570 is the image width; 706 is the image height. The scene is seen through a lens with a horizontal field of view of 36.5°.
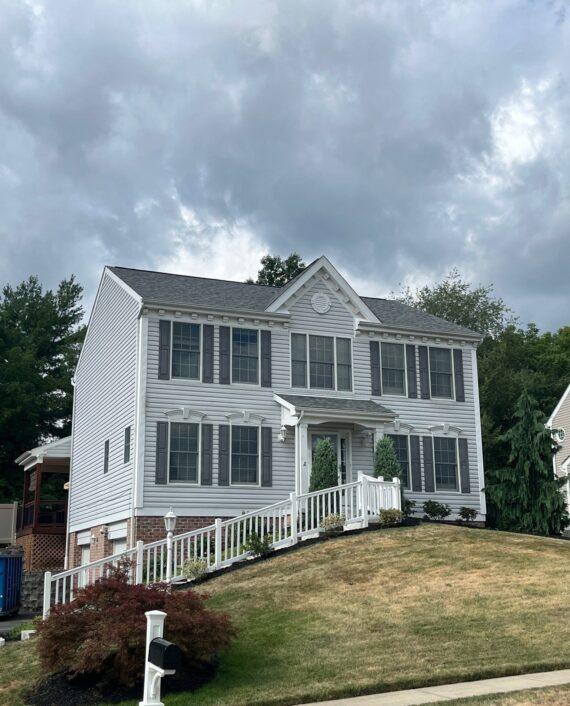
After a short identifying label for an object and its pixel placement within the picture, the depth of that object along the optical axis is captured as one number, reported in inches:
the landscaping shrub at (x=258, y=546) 733.9
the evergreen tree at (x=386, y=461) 918.4
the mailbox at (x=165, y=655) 324.8
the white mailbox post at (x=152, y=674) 326.6
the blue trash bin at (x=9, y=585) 946.7
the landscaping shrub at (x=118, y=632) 409.4
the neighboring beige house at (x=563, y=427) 1476.4
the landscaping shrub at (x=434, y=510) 968.3
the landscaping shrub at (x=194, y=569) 700.0
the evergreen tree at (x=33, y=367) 1720.0
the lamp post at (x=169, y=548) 694.5
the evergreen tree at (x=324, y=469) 866.8
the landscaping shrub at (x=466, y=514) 995.9
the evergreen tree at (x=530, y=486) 948.6
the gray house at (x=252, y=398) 904.3
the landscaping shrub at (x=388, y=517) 783.7
